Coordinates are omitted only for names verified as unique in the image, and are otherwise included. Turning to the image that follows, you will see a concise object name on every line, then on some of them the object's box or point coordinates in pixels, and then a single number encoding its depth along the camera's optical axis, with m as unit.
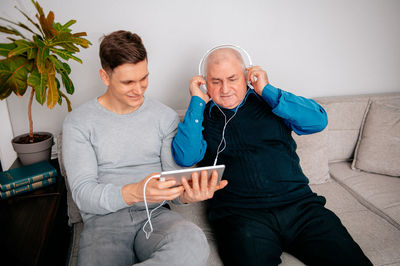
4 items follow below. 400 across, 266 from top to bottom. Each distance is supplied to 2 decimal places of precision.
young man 1.08
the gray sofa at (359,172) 1.41
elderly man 1.27
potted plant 1.32
